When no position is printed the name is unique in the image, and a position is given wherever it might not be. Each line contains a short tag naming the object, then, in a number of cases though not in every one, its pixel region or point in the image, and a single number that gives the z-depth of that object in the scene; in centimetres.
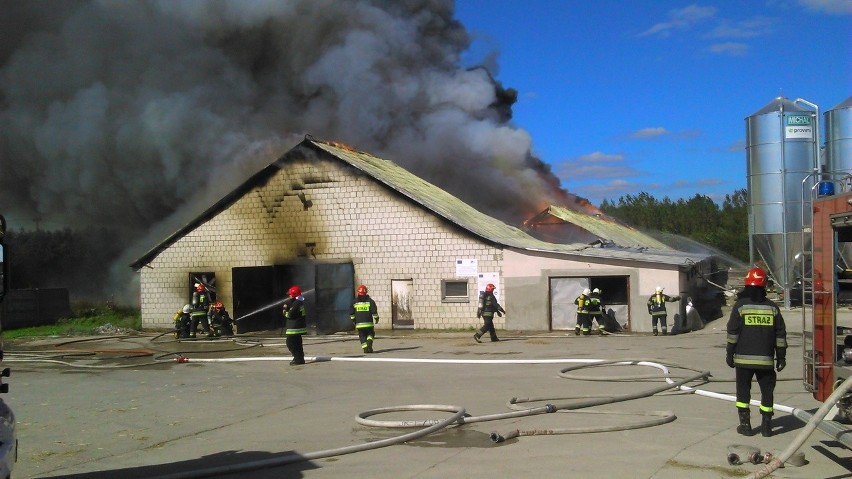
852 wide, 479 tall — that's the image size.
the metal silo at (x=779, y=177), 2527
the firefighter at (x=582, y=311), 1958
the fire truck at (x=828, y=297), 662
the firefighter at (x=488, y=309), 1797
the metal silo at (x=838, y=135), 2320
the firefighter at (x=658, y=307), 1917
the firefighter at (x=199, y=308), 2130
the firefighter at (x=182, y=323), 2142
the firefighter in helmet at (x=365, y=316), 1588
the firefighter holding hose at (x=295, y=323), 1419
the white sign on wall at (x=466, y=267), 2152
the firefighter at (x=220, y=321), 2220
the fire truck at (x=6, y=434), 432
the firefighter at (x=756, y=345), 727
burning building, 2092
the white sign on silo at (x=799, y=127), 2566
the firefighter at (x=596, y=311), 1944
